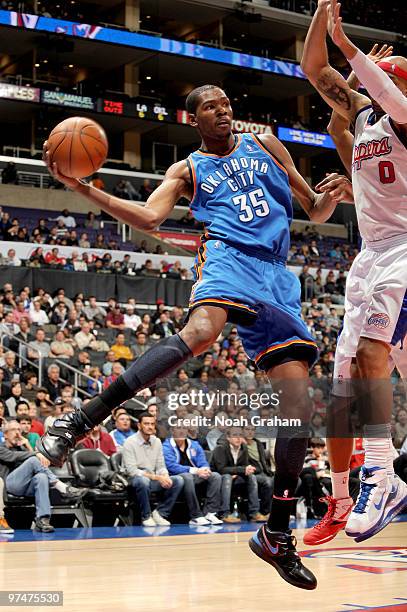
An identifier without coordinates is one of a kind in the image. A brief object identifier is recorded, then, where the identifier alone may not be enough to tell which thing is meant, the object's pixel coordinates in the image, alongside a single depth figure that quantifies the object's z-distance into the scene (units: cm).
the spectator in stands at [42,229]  2025
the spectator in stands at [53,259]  1767
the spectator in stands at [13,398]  1141
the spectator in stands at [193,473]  998
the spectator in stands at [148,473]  975
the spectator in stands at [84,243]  2019
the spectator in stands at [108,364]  1378
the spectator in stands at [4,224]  1967
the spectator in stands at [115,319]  1589
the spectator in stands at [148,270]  1909
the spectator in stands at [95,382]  1296
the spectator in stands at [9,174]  2483
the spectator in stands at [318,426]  1200
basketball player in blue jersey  417
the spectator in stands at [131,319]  1627
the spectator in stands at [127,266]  1866
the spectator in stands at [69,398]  1100
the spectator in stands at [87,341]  1460
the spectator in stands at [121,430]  1057
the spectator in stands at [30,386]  1228
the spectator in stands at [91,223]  2326
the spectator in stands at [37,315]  1512
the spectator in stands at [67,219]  2247
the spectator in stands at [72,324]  1500
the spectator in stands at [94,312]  1598
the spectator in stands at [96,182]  2525
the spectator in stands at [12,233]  1939
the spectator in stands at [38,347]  1370
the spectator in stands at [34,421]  1029
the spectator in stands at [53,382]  1248
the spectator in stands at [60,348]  1404
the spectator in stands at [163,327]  1614
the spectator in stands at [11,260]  1712
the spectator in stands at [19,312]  1469
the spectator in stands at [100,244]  2086
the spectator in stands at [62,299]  1570
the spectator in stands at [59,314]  1518
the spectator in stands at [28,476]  888
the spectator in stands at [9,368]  1258
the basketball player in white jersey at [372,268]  414
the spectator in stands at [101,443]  1023
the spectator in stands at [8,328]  1402
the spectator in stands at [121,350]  1458
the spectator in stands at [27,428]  981
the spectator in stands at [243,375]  1393
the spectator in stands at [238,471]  1054
